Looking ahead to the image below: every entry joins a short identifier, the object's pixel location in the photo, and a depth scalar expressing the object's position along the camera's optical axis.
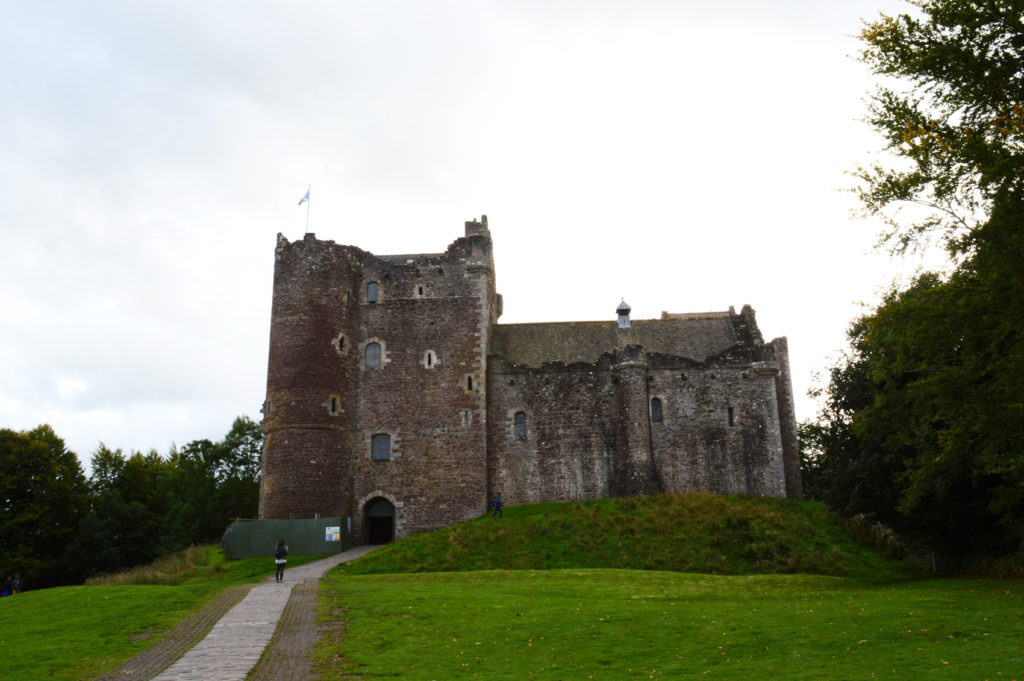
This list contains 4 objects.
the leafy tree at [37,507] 48.28
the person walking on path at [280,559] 27.83
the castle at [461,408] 39.03
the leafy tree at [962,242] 16.75
